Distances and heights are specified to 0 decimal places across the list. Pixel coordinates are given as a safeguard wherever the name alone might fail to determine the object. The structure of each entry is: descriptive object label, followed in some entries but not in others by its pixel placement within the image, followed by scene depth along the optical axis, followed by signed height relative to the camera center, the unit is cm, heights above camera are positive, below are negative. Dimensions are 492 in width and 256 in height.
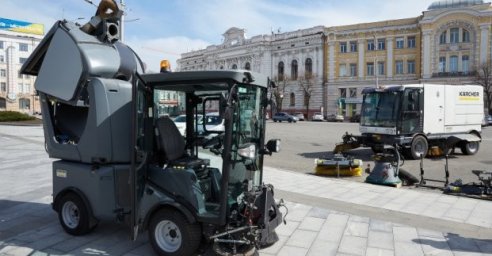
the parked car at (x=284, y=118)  5238 +27
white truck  1578 +10
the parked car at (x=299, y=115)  6147 +78
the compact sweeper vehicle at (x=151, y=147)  479 -35
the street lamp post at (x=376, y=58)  5856 +878
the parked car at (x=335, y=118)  5653 +31
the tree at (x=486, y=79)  5006 +506
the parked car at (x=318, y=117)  5862 +45
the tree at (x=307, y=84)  6488 +562
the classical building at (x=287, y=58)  6488 +1057
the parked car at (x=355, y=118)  5500 +31
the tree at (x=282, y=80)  6769 +644
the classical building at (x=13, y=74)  8200 +893
